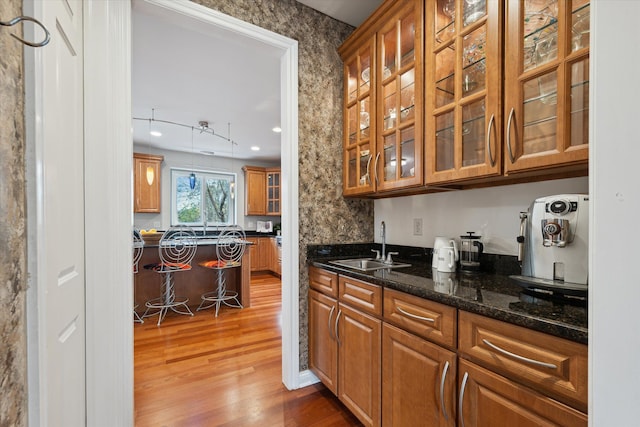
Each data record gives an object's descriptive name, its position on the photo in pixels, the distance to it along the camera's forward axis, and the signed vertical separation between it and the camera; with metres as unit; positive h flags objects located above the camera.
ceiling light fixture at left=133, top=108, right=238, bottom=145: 4.10 +1.33
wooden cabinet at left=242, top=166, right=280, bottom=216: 6.63 +0.48
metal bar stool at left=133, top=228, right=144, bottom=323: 3.41 -0.50
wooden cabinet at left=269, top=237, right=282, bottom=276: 6.21 -1.03
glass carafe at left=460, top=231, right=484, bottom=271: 1.60 -0.23
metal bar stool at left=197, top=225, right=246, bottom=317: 3.78 -0.72
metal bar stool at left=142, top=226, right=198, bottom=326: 3.50 -0.70
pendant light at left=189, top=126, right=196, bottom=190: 5.20 +0.55
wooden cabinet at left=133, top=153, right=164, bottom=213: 5.37 +0.55
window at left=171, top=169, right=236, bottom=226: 6.07 +0.27
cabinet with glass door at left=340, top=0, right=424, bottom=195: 1.62 +0.72
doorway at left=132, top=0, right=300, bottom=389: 2.02 -0.01
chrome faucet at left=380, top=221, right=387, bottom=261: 2.15 -0.19
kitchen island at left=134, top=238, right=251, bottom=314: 3.69 -0.95
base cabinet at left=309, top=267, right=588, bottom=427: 0.80 -0.58
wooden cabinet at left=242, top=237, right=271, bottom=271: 6.44 -0.95
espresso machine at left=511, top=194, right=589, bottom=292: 1.02 -0.13
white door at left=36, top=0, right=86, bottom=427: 0.83 -0.04
